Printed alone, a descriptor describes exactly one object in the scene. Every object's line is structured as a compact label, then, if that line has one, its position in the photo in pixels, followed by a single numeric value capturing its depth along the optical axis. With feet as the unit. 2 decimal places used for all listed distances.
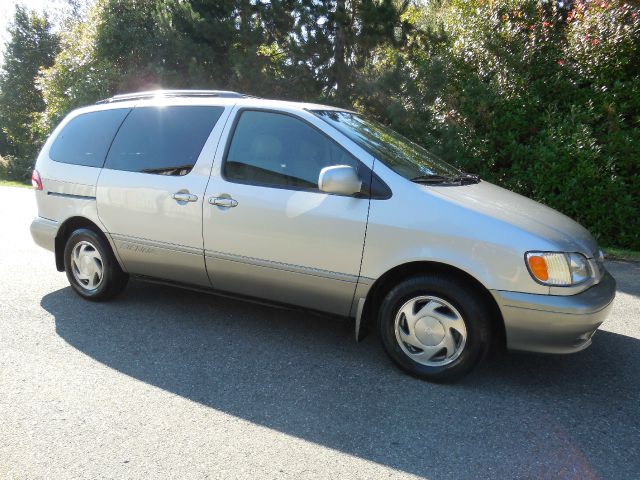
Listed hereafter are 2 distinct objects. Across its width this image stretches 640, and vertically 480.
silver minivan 10.74
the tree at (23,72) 103.81
